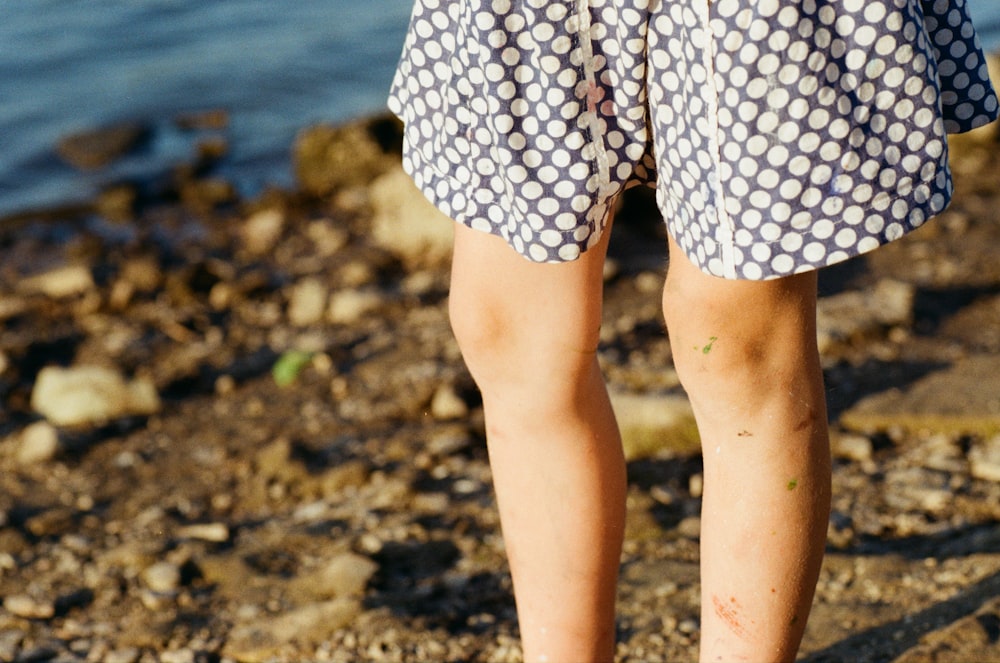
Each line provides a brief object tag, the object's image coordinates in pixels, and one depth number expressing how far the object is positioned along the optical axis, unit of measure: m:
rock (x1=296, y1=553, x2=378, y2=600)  2.38
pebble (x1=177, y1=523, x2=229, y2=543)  2.70
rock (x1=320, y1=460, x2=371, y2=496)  2.89
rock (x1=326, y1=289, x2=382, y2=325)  4.00
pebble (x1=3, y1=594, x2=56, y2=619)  2.43
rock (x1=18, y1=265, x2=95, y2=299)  4.64
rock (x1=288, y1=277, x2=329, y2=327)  4.05
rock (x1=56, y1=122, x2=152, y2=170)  6.86
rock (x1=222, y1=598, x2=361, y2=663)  2.19
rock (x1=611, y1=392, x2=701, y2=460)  2.81
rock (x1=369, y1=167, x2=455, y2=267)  4.50
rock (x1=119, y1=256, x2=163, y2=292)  4.55
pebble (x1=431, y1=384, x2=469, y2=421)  3.15
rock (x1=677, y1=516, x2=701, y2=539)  2.45
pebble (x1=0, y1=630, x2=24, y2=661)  2.27
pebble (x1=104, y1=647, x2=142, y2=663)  2.23
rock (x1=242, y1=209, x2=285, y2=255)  5.07
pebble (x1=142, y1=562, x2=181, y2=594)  2.48
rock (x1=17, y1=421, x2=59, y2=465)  3.24
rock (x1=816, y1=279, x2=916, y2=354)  3.24
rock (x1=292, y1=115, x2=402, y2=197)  5.92
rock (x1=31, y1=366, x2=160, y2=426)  3.45
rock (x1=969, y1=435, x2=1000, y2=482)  2.49
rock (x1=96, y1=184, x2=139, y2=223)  6.03
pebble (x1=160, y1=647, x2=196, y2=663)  2.21
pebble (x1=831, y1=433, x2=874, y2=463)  2.68
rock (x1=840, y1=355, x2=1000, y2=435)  2.68
